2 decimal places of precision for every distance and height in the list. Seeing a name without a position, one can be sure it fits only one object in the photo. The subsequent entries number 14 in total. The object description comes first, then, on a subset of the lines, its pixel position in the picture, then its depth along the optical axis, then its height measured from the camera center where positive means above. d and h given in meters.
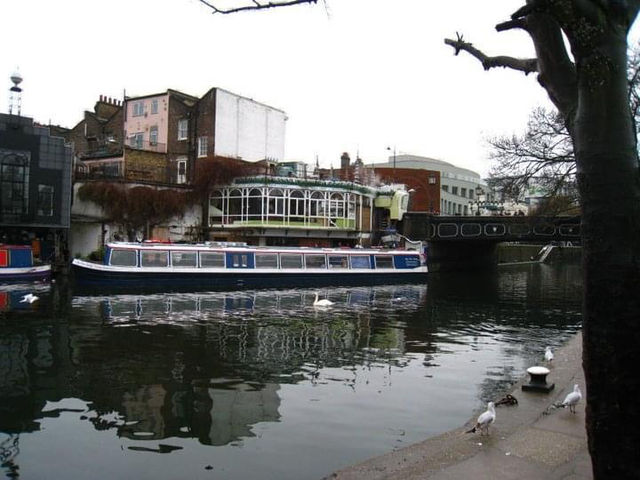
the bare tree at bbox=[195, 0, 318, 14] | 4.09 +1.81
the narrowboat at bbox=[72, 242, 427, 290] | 28.27 -1.20
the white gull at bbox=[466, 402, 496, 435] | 7.82 -2.39
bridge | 42.97 +1.41
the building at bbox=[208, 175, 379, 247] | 40.72 +2.71
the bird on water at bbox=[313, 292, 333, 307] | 24.47 -2.47
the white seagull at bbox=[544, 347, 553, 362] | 12.90 -2.43
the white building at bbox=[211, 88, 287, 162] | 43.88 +9.86
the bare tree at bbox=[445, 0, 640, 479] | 3.71 +0.24
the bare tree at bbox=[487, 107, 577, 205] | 19.66 +3.30
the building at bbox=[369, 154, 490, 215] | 80.59 +11.13
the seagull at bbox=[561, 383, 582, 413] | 8.23 -2.20
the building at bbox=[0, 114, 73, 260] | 32.19 +3.43
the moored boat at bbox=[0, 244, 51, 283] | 29.09 -1.30
